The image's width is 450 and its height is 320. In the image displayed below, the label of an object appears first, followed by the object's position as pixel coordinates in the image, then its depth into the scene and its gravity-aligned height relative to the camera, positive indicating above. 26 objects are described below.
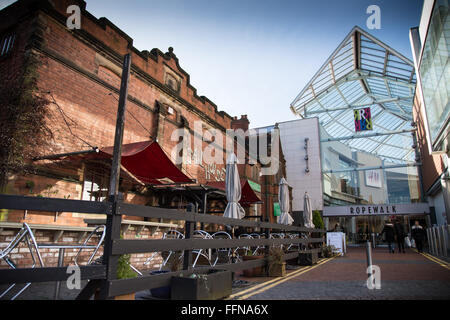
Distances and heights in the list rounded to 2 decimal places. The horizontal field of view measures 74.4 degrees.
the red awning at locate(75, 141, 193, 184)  8.59 +1.90
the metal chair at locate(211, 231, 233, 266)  6.69 -0.66
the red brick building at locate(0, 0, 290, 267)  7.82 +3.96
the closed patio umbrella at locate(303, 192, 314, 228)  12.41 +0.56
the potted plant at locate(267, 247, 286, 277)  6.45 -0.84
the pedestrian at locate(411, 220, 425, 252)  14.53 -0.38
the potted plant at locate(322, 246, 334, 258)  12.27 -1.03
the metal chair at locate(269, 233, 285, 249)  10.90 -0.33
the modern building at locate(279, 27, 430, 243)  24.75 +8.32
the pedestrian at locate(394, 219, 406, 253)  15.35 -0.27
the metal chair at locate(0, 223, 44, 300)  2.96 -0.19
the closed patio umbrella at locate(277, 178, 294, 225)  10.00 +0.79
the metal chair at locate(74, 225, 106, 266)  3.52 -0.29
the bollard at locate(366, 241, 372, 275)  5.11 -0.49
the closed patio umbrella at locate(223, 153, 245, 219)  7.84 +0.97
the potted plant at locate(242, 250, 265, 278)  6.61 -1.01
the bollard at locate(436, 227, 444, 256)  11.99 -0.49
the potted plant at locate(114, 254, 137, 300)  3.14 -0.50
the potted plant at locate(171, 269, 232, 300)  3.41 -0.73
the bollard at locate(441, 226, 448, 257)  11.24 -0.48
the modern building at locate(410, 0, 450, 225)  9.74 +5.57
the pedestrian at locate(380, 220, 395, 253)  14.83 -0.31
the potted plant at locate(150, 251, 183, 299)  3.68 -0.83
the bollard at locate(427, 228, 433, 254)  14.12 -0.60
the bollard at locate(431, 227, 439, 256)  12.74 -0.63
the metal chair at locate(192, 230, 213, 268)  5.88 -0.24
